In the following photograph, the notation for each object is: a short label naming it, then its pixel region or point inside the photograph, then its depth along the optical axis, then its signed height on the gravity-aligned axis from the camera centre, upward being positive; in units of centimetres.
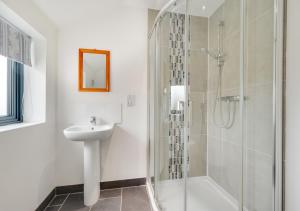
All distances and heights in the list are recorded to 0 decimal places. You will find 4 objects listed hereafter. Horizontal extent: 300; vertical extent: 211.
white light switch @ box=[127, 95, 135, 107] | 188 +4
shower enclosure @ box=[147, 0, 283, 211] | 102 -2
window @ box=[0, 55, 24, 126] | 133 +12
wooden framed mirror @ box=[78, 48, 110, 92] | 177 +41
